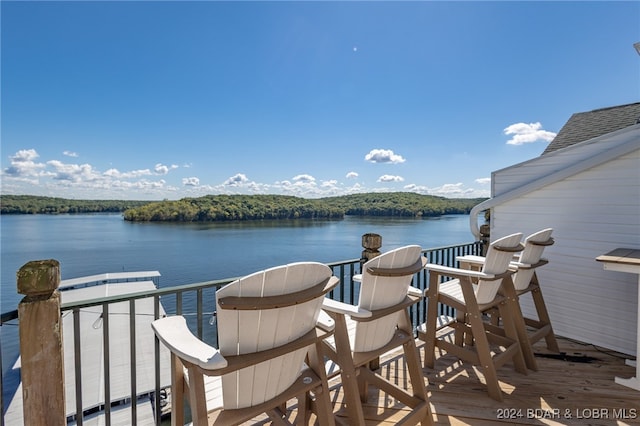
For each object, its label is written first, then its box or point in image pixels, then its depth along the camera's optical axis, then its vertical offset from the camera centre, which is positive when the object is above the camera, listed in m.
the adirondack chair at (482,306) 2.32 -0.82
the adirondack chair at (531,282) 2.67 -0.72
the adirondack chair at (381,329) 1.62 -0.71
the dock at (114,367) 10.04 -6.16
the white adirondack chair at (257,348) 1.10 -0.54
